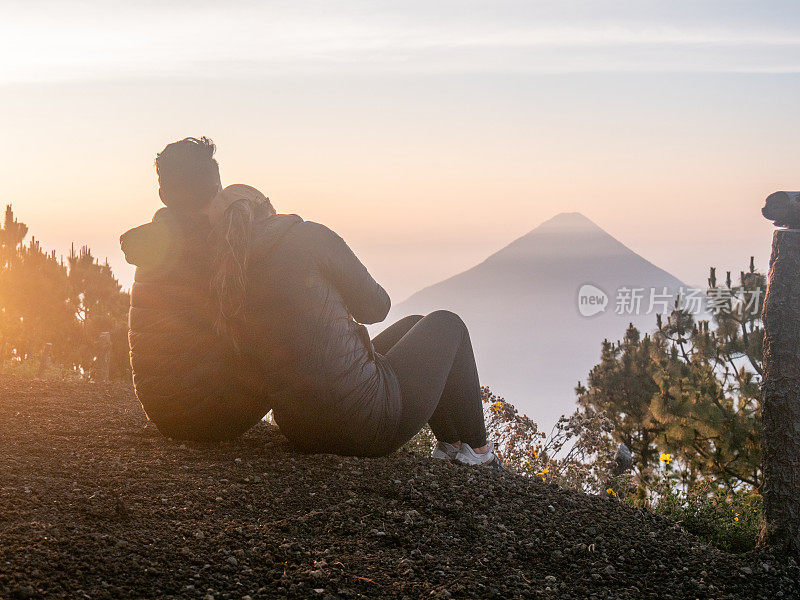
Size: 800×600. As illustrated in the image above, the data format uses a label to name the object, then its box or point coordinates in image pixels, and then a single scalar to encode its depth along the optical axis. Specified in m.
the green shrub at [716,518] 4.35
